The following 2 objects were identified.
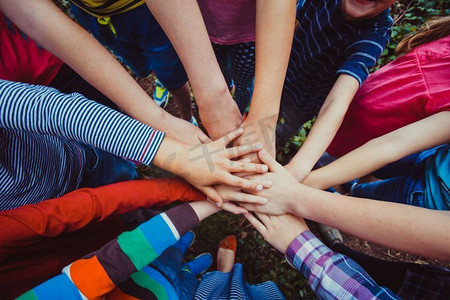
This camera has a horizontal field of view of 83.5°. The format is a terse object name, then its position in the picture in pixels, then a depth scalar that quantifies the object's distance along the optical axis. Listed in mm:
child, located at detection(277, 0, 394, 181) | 990
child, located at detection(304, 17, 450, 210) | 896
